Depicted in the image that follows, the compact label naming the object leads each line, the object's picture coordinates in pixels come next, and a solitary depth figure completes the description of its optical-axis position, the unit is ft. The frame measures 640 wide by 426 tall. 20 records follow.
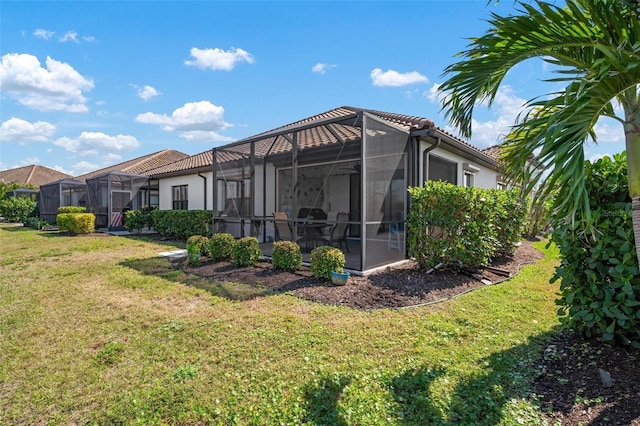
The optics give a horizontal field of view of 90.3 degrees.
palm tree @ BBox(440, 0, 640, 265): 7.27
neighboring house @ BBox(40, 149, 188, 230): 54.49
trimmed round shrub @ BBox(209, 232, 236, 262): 26.30
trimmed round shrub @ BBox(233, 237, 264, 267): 24.26
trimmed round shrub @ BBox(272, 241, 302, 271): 22.58
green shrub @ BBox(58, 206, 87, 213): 58.53
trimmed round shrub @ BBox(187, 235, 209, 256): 25.70
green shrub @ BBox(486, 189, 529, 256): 24.61
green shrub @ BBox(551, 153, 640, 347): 9.20
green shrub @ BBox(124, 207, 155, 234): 51.29
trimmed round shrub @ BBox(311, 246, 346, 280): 19.62
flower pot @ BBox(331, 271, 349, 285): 18.95
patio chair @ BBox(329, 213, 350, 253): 26.61
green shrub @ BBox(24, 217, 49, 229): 63.57
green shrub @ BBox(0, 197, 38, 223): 79.66
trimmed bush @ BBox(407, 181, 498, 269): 20.52
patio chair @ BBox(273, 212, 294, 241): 27.12
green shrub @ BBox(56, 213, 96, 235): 50.47
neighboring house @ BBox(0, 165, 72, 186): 145.28
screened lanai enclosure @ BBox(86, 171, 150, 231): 54.19
